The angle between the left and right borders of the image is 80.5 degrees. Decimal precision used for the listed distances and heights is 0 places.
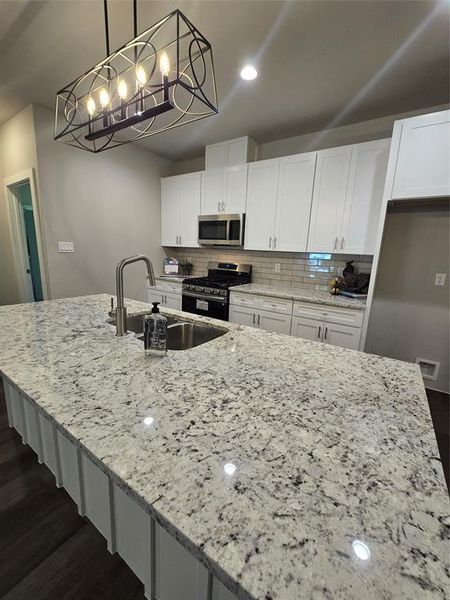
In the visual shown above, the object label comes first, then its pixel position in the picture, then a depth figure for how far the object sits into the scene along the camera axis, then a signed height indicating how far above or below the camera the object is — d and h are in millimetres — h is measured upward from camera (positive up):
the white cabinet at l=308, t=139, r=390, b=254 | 2451 +543
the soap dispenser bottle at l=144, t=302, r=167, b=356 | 1105 -363
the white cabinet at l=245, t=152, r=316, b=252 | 2850 +543
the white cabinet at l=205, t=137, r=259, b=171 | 3250 +1201
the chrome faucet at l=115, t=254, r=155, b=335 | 1290 -273
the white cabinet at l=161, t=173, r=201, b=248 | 3721 +546
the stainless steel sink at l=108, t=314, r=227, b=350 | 1652 -533
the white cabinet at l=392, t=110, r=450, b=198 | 1968 +750
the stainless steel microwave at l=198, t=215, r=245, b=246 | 3328 +241
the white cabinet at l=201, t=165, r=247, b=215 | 3268 +737
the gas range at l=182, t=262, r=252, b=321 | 3199 -496
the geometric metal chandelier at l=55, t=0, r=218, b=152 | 1132 +785
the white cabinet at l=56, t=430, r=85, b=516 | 971 -855
